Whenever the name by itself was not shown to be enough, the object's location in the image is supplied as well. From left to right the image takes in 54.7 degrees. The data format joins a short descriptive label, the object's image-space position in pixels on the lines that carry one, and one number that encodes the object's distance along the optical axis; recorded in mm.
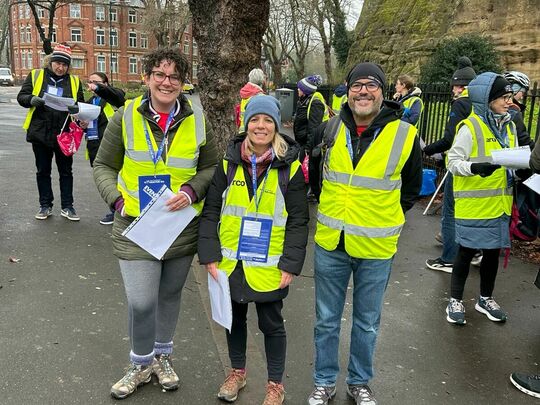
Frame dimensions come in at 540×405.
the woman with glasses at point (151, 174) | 2928
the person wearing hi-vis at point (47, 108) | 6152
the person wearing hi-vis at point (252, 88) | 5461
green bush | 15594
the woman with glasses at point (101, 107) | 5668
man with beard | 2840
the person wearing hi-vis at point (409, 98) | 6586
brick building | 70938
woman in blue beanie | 2846
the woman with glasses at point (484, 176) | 3963
